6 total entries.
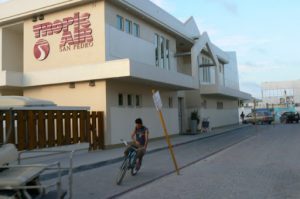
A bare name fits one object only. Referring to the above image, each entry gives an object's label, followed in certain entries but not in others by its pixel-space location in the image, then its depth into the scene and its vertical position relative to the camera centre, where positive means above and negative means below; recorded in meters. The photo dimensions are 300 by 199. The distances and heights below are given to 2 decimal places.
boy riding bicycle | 10.86 -0.70
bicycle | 9.59 -1.36
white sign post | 11.66 +0.46
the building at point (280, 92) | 102.38 +5.60
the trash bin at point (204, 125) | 31.99 -1.02
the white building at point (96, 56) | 18.67 +3.53
